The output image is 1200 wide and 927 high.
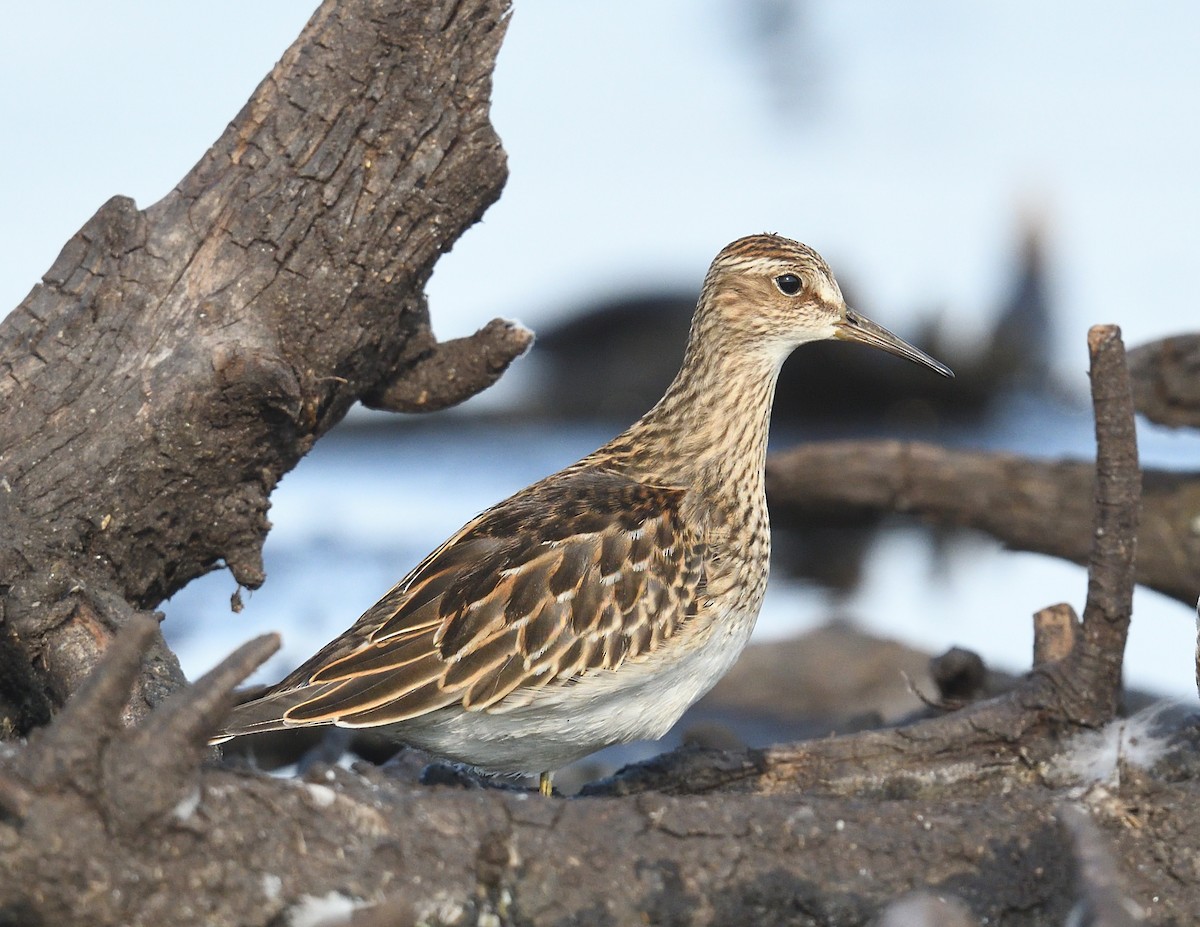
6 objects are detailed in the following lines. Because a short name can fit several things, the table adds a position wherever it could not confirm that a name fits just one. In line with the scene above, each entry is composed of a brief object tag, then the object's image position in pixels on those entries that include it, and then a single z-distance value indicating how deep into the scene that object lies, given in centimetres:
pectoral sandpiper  965
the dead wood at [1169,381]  1448
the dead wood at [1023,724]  1070
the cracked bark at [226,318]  1050
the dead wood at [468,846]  654
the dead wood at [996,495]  1502
